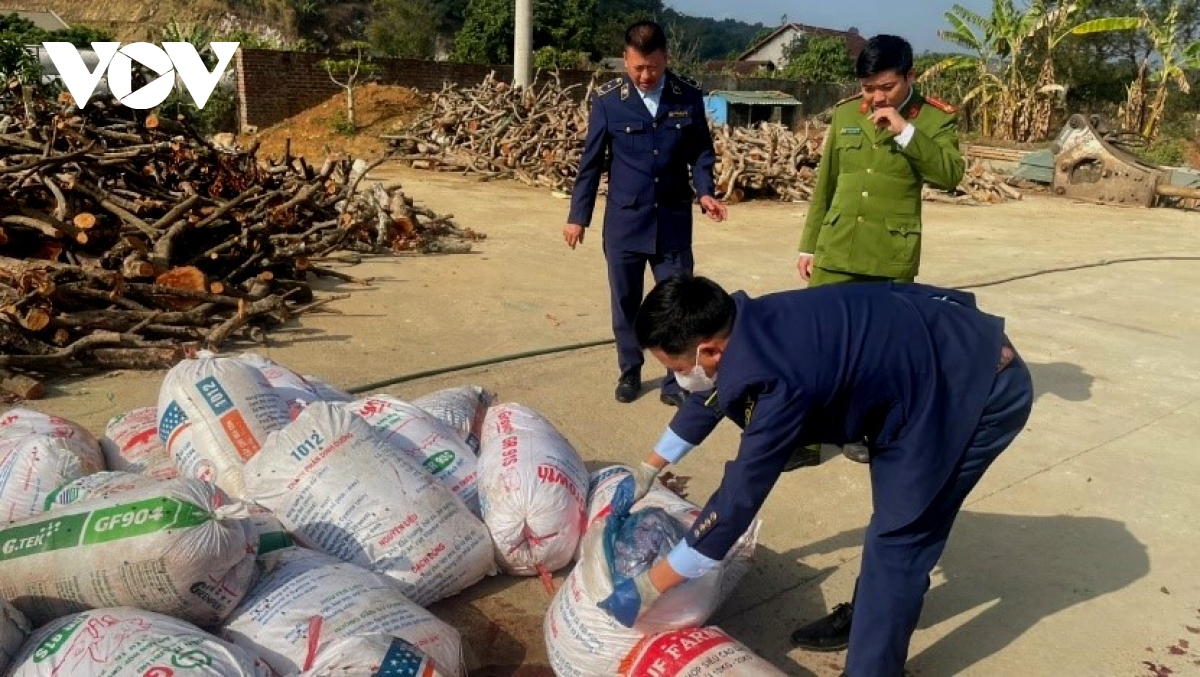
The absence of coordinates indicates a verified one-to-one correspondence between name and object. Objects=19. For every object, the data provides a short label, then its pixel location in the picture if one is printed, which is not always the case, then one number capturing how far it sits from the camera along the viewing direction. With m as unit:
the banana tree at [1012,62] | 21.25
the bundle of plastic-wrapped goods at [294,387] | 3.25
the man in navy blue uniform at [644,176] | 4.29
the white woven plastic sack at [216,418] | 2.82
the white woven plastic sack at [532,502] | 2.73
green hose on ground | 4.34
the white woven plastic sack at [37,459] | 2.60
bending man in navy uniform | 1.93
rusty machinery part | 14.56
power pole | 18.47
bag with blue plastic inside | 2.27
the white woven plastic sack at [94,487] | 2.43
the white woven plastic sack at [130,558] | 2.07
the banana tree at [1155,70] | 19.92
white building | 60.84
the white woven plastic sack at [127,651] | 1.83
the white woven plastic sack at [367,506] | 2.54
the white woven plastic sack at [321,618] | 2.11
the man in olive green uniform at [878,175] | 3.26
